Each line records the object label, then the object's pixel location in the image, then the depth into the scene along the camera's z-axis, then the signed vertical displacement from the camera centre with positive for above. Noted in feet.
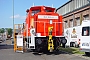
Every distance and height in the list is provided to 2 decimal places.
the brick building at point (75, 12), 66.35 +14.52
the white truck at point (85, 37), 27.96 -1.32
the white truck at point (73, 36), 47.15 -1.80
